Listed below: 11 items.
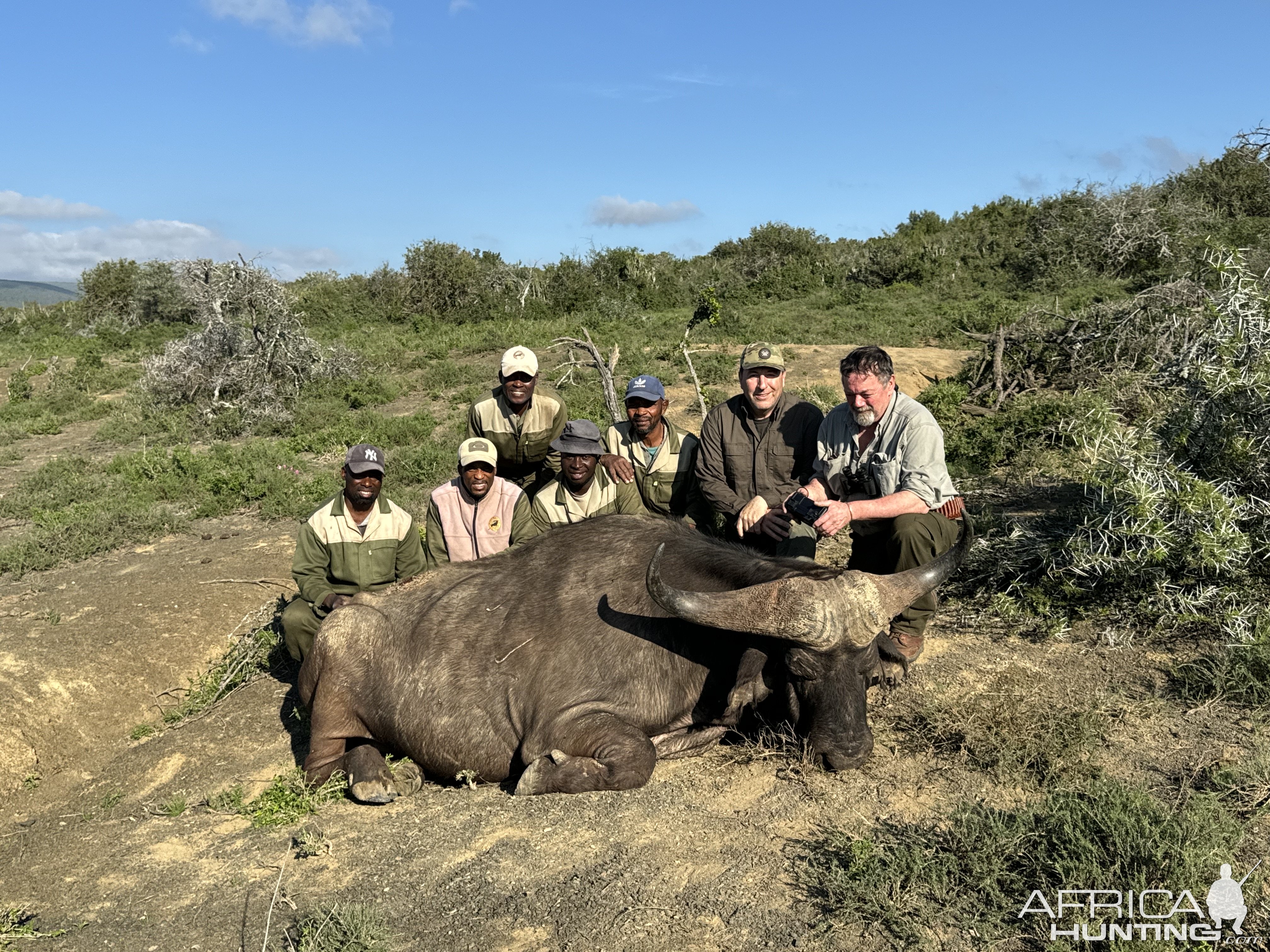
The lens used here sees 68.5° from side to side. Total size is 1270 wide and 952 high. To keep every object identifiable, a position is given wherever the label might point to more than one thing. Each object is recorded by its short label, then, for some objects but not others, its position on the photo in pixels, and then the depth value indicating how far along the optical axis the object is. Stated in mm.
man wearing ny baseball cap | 6090
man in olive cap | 6254
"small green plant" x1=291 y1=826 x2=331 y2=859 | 4152
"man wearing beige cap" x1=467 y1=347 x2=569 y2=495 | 7312
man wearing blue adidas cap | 6707
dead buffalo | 4172
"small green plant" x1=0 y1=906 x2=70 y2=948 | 3715
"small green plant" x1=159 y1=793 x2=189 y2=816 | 4973
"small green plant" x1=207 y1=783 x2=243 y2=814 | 4918
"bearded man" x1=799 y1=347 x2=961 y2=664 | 5379
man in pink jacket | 6172
